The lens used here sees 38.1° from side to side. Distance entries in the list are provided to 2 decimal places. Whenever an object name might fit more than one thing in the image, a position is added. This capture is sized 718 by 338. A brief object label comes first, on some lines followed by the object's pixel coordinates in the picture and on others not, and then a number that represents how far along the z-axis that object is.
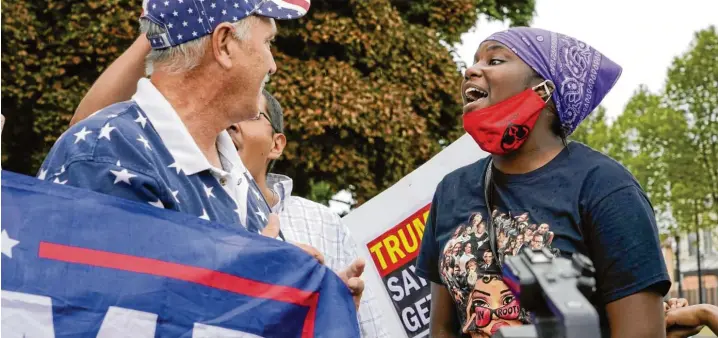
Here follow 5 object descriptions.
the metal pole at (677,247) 38.21
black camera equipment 1.23
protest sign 4.73
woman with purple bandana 2.87
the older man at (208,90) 2.68
